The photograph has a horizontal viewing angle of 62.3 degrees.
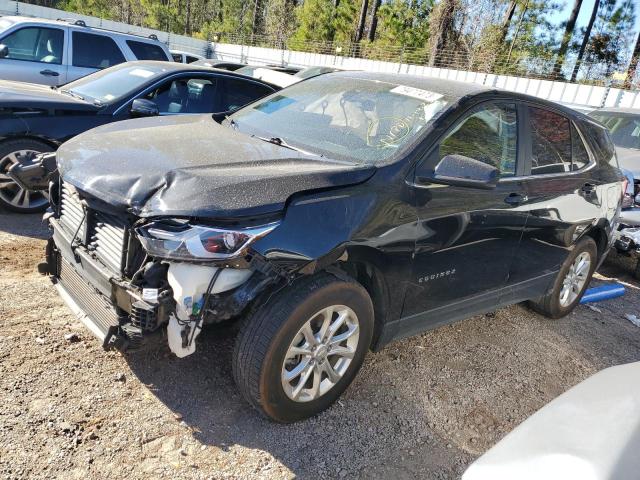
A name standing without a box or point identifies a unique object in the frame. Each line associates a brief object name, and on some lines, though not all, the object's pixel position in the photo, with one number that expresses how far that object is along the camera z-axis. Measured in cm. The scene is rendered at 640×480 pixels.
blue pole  546
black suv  241
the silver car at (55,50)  774
